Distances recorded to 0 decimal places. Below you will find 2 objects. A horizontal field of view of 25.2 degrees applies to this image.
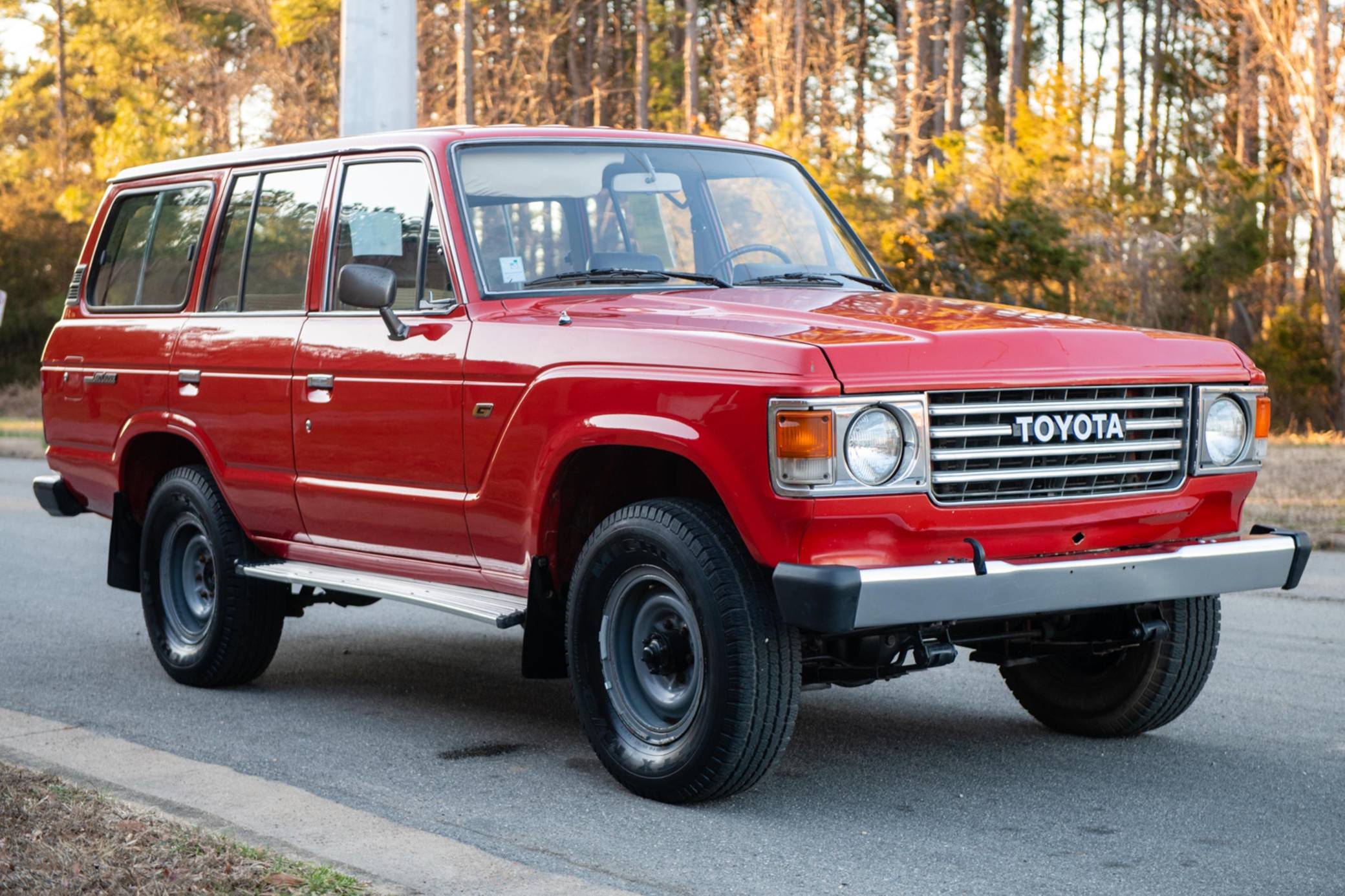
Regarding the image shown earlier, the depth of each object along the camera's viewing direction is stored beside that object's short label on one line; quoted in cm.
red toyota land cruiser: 843
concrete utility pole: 2433
